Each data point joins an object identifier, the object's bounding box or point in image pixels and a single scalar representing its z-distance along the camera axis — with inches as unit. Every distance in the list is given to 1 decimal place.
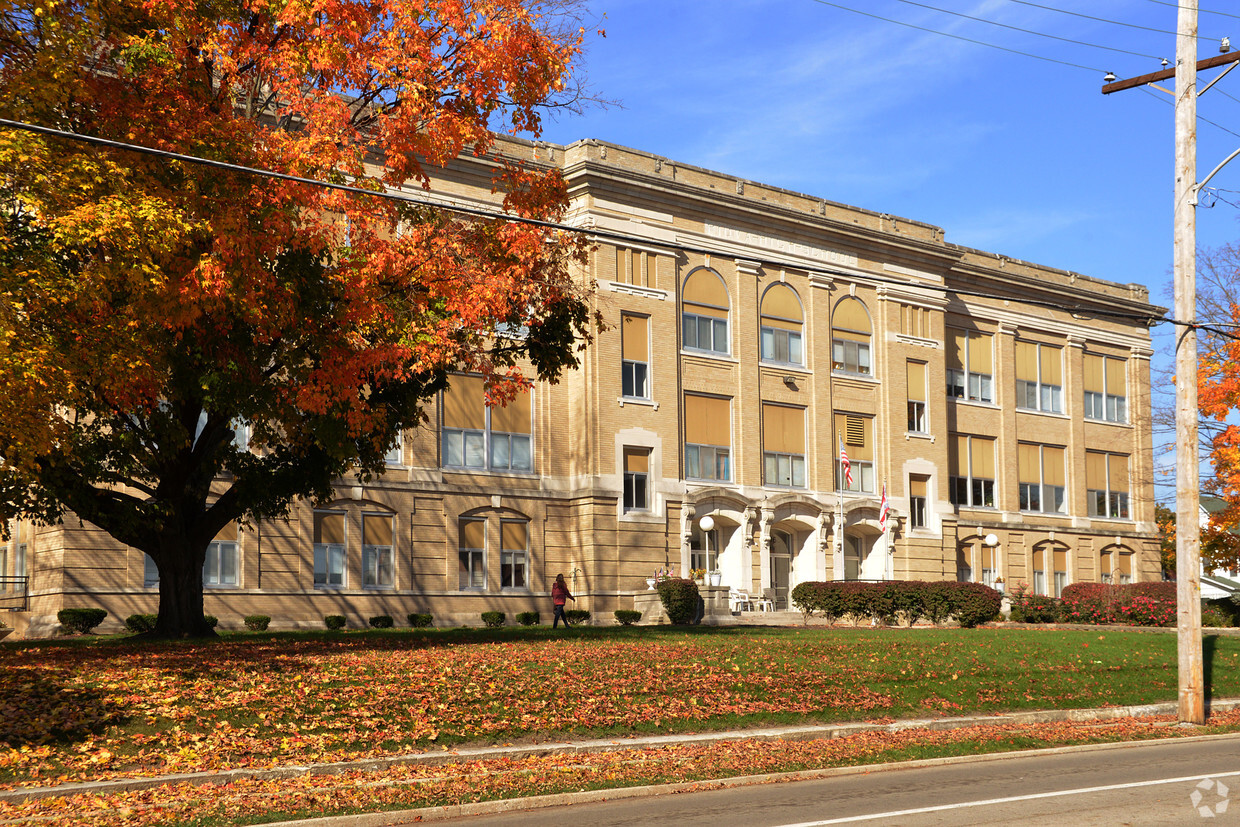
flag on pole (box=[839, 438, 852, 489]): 1652.3
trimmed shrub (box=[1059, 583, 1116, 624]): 1461.6
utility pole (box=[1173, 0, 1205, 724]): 759.1
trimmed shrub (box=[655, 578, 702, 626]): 1485.0
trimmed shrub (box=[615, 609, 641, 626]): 1534.2
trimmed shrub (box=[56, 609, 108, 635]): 1227.2
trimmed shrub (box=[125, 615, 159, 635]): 1227.2
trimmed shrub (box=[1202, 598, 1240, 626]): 1572.3
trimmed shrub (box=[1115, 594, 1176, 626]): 1397.6
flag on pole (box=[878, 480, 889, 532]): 1863.9
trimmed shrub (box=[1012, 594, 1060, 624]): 1503.4
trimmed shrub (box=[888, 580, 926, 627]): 1384.1
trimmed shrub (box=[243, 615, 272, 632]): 1342.3
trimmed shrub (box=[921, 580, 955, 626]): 1381.6
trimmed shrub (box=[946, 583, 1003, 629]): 1363.2
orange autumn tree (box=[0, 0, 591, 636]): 637.3
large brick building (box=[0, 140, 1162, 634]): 1483.8
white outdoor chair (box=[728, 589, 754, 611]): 1648.6
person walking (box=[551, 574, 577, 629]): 1270.9
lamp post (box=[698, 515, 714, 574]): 1592.0
